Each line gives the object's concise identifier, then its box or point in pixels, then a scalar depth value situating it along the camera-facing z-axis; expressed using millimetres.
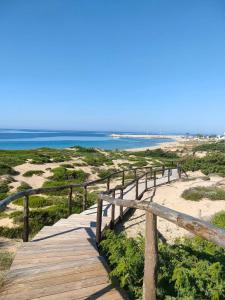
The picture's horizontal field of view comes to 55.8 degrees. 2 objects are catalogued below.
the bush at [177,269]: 2291
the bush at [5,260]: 3756
